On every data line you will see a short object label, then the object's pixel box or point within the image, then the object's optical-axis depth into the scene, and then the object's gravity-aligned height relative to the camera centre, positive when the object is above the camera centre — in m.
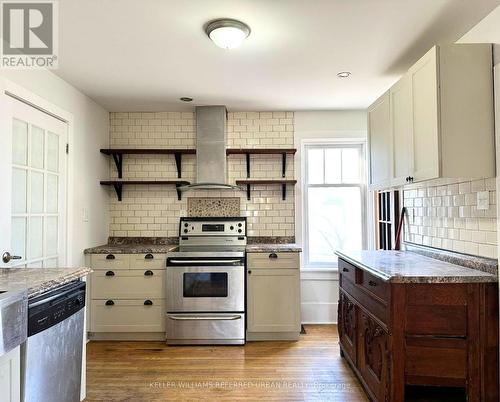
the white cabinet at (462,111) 2.01 +0.57
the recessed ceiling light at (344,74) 2.98 +1.18
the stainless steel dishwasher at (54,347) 1.48 -0.62
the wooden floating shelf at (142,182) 3.88 +0.33
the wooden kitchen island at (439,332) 1.83 -0.65
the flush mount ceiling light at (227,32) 2.14 +1.12
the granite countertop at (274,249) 3.46 -0.38
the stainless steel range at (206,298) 3.38 -0.84
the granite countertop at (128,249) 3.46 -0.37
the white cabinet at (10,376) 1.38 -0.66
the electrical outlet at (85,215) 3.46 -0.03
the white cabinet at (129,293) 3.48 -0.81
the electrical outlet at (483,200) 2.07 +0.06
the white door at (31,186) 2.32 +0.20
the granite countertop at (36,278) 1.56 -0.33
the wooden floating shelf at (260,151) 3.90 +0.67
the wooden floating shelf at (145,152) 3.92 +0.67
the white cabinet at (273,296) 3.45 -0.84
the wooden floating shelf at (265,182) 3.88 +0.33
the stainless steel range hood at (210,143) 3.89 +0.77
